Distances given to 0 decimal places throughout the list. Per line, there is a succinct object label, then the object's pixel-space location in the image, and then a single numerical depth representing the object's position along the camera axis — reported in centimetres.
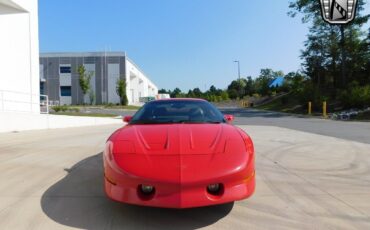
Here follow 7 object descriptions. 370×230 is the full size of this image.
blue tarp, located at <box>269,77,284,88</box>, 7040
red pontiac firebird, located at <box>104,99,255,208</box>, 328
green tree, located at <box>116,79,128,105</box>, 5616
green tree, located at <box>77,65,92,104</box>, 5262
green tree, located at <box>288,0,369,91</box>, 3666
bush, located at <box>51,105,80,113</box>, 2875
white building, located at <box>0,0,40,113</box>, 1565
